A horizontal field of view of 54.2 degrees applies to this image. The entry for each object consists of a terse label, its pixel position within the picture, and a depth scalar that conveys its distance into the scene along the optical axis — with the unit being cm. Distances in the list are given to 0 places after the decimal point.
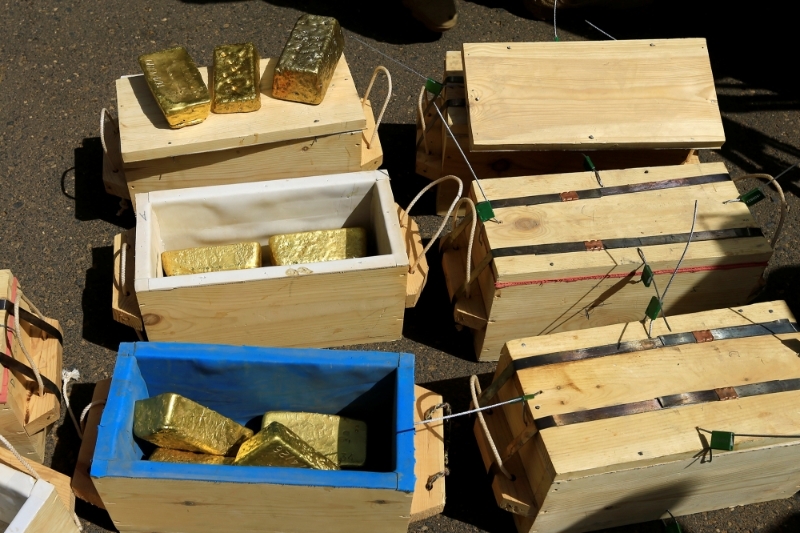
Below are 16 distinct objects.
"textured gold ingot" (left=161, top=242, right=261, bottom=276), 303
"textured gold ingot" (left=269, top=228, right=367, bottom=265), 312
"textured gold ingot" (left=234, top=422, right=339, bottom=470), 246
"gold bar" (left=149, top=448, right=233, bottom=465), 257
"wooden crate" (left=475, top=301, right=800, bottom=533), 248
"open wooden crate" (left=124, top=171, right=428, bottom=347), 283
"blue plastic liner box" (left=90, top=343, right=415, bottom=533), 235
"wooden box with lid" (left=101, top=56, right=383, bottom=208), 315
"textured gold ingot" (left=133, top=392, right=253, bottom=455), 249
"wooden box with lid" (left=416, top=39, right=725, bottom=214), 329
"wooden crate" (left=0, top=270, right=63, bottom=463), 271
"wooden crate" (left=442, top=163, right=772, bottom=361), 292
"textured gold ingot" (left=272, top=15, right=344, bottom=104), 322
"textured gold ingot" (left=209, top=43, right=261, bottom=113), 321
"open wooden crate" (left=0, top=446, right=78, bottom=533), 229
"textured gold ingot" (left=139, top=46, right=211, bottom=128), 311
